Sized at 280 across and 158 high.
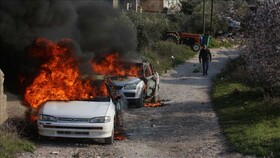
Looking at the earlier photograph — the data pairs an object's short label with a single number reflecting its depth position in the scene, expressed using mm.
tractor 39031
